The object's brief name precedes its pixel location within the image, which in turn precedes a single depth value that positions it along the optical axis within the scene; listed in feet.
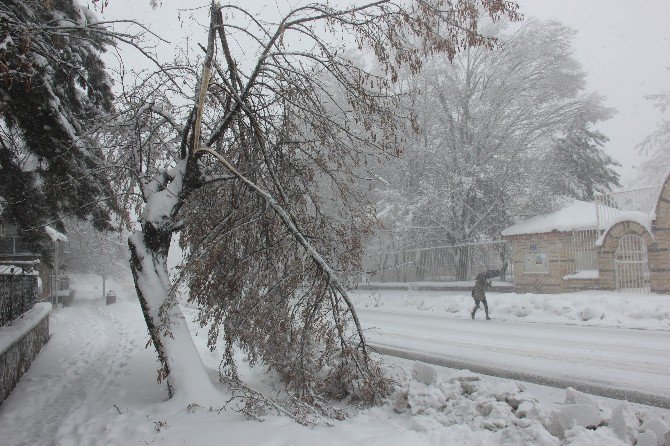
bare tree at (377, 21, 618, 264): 75.05
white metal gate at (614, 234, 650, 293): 52.95
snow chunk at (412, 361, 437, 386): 21.42
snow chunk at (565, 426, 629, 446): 14.12
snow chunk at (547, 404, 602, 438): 15.17
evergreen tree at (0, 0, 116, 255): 21.20
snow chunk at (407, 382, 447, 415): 18.30
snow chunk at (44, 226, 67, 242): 65.64
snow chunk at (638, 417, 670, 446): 13.94
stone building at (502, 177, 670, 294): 50.39
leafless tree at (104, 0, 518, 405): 18.72
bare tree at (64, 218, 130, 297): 104.06
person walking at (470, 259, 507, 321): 45.57
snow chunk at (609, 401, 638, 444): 14.38
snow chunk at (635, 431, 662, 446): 13.73
